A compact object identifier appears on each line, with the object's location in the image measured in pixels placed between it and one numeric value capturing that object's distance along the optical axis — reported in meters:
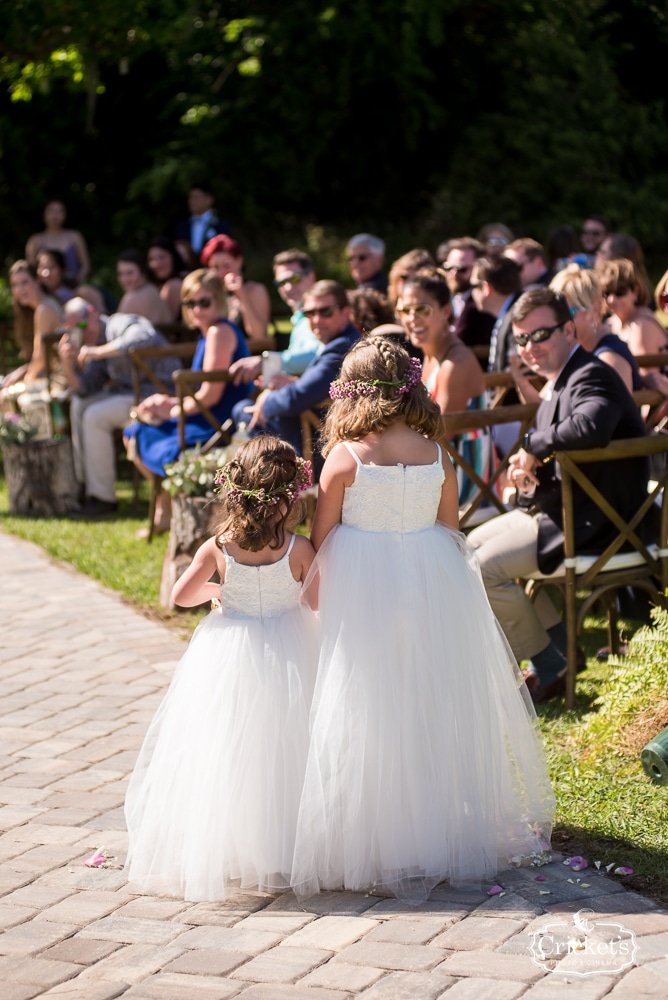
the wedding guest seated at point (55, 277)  11.78
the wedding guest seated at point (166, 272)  12.09
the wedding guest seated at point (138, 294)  10.89
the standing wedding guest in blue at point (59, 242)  14.54
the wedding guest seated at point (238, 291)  9.54
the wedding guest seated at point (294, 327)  7.74
